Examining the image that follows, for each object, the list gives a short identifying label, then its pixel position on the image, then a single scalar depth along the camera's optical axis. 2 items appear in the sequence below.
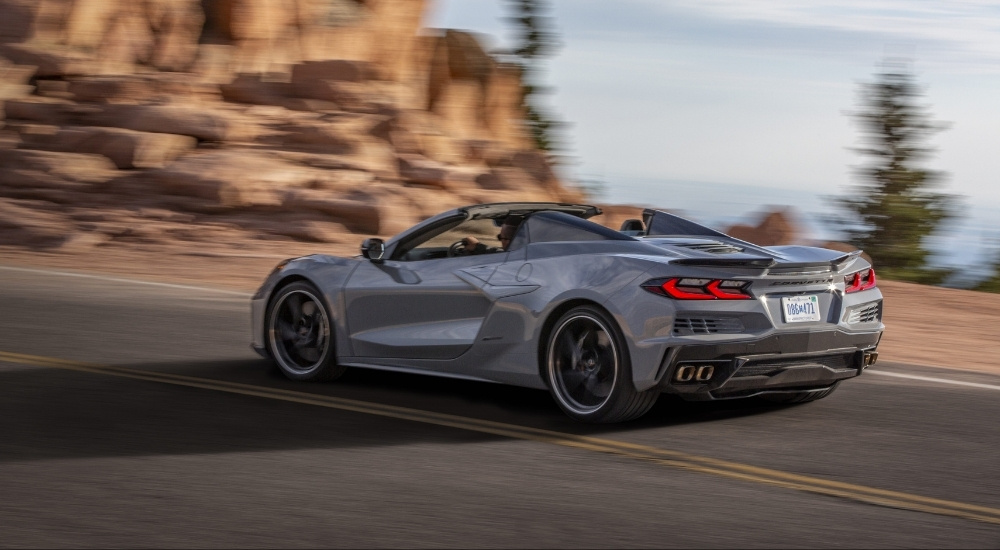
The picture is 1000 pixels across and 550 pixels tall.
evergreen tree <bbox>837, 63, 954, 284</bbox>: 34.25
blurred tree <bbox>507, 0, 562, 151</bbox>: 48.38
